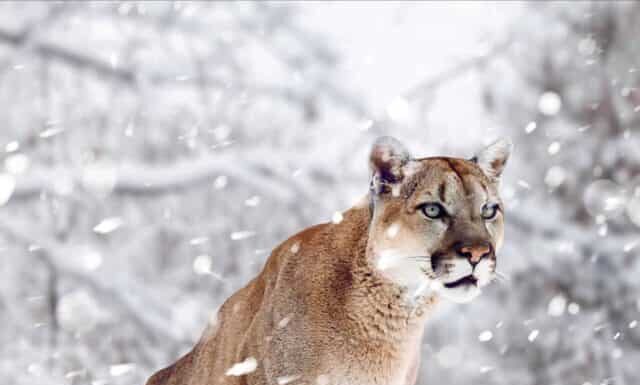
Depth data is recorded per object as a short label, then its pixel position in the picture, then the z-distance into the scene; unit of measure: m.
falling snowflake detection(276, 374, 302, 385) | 7.00
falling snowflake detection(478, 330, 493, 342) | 18.75
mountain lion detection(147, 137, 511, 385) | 7.00
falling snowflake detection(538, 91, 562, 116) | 21.28
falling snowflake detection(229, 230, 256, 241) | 18.43
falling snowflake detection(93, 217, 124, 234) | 18.68
